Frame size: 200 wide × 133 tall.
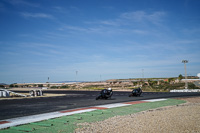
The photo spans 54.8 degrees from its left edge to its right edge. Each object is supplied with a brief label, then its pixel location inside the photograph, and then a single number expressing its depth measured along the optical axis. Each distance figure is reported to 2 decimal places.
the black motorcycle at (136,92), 27.69
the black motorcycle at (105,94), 23.47
